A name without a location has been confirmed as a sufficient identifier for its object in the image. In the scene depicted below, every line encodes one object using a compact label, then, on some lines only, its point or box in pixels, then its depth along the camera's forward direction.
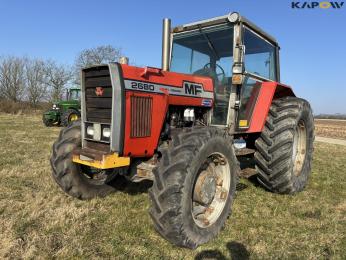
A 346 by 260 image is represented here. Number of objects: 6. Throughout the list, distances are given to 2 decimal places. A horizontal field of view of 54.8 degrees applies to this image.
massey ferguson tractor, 3.38
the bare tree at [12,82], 44.97
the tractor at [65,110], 17.02
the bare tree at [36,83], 44.85
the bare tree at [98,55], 34.97
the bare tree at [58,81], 43.25
